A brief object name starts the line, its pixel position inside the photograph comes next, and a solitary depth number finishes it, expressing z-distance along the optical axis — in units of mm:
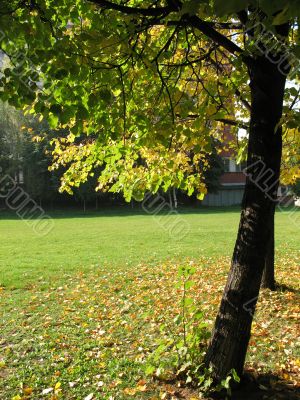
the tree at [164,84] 3676
